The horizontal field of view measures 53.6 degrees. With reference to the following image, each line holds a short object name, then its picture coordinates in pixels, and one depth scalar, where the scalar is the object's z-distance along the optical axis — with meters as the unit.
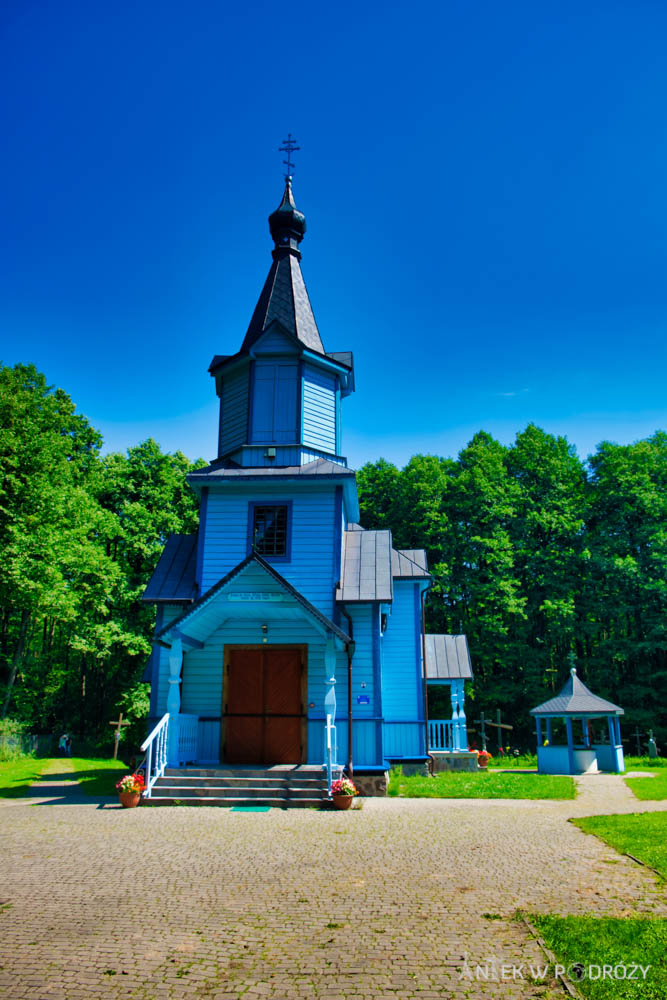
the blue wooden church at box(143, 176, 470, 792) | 14.54
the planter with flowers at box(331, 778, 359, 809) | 11.73
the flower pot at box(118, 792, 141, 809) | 11.93
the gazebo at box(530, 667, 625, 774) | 20.86
